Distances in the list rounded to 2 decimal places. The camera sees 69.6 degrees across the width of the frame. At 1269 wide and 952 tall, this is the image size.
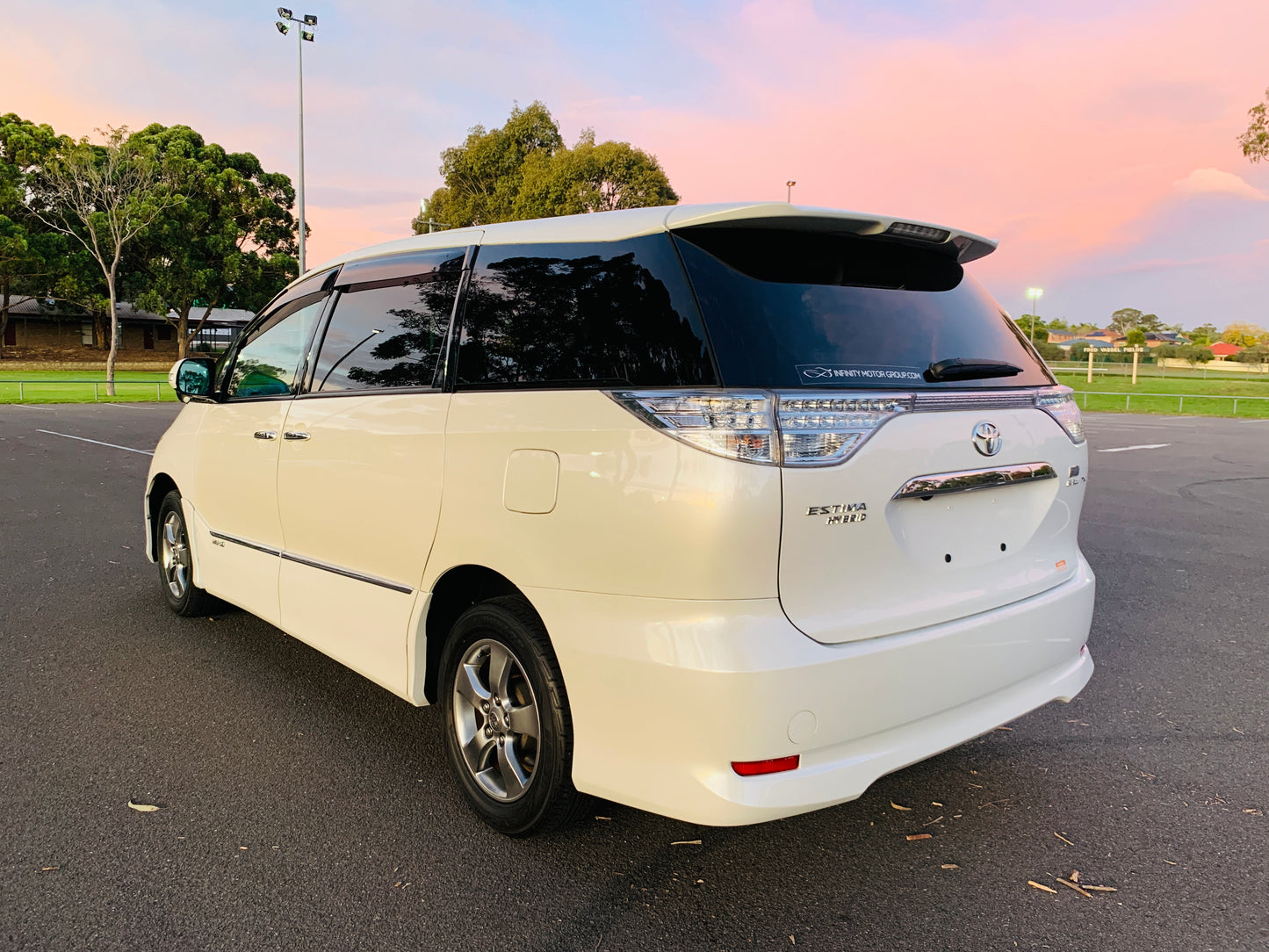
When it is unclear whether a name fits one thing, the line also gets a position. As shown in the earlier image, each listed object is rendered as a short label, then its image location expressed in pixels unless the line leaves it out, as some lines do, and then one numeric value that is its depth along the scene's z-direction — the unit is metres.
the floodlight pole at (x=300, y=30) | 27.31
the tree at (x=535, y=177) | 37.88
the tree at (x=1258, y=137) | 26.61
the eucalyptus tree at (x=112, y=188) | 32.16
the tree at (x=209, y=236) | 43.53
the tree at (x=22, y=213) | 39.28
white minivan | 2.23
